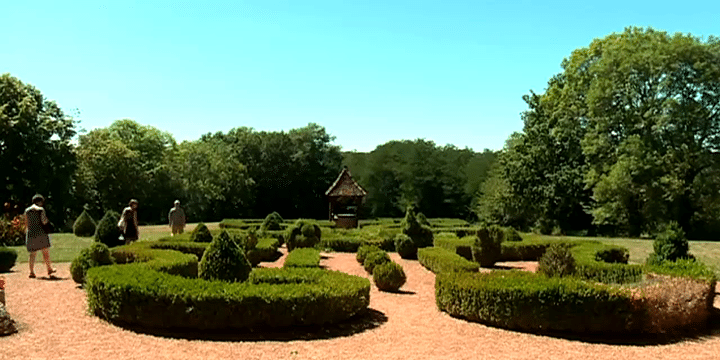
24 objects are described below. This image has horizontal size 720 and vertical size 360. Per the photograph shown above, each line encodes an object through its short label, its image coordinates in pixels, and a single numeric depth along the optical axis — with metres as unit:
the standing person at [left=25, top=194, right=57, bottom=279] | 13.31
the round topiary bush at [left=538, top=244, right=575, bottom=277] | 13.58
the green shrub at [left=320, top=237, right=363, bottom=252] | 24.34
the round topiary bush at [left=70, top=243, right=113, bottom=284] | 12.24
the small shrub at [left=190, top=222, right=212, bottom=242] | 19.67
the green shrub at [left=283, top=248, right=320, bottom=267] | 15.54
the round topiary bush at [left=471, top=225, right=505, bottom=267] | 19.28
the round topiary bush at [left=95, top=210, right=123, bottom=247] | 18.17
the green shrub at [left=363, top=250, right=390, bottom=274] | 15.65
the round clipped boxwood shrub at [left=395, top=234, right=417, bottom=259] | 21.38
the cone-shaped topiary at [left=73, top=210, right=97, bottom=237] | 26.19
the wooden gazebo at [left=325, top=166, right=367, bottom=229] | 35.09
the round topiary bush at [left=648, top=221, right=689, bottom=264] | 14.58
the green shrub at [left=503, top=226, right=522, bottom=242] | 23.59
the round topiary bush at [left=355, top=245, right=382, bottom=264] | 19.06
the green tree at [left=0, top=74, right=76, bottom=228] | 33.62
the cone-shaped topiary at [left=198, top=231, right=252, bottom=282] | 11.04
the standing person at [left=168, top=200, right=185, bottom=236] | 24.02
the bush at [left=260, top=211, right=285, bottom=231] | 29.01
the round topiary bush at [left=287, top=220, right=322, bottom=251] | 23.62
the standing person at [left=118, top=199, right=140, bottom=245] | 17.28
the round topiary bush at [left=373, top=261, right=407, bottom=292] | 13.91
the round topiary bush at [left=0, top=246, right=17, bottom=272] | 14.83
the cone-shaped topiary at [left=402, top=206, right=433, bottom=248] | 22.34
